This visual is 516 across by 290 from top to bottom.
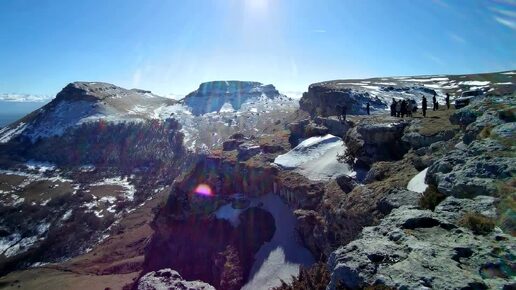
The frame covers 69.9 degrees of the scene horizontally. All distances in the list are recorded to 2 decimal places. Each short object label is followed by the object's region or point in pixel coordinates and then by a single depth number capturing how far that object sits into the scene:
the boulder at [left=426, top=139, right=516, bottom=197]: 14.61
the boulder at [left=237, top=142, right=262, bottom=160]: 55.28
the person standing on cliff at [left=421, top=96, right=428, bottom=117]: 42.37
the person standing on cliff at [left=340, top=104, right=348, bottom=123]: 52.99
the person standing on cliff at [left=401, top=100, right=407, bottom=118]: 44.22
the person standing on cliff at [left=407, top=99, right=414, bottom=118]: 45.02
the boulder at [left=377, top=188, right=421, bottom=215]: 18.47
